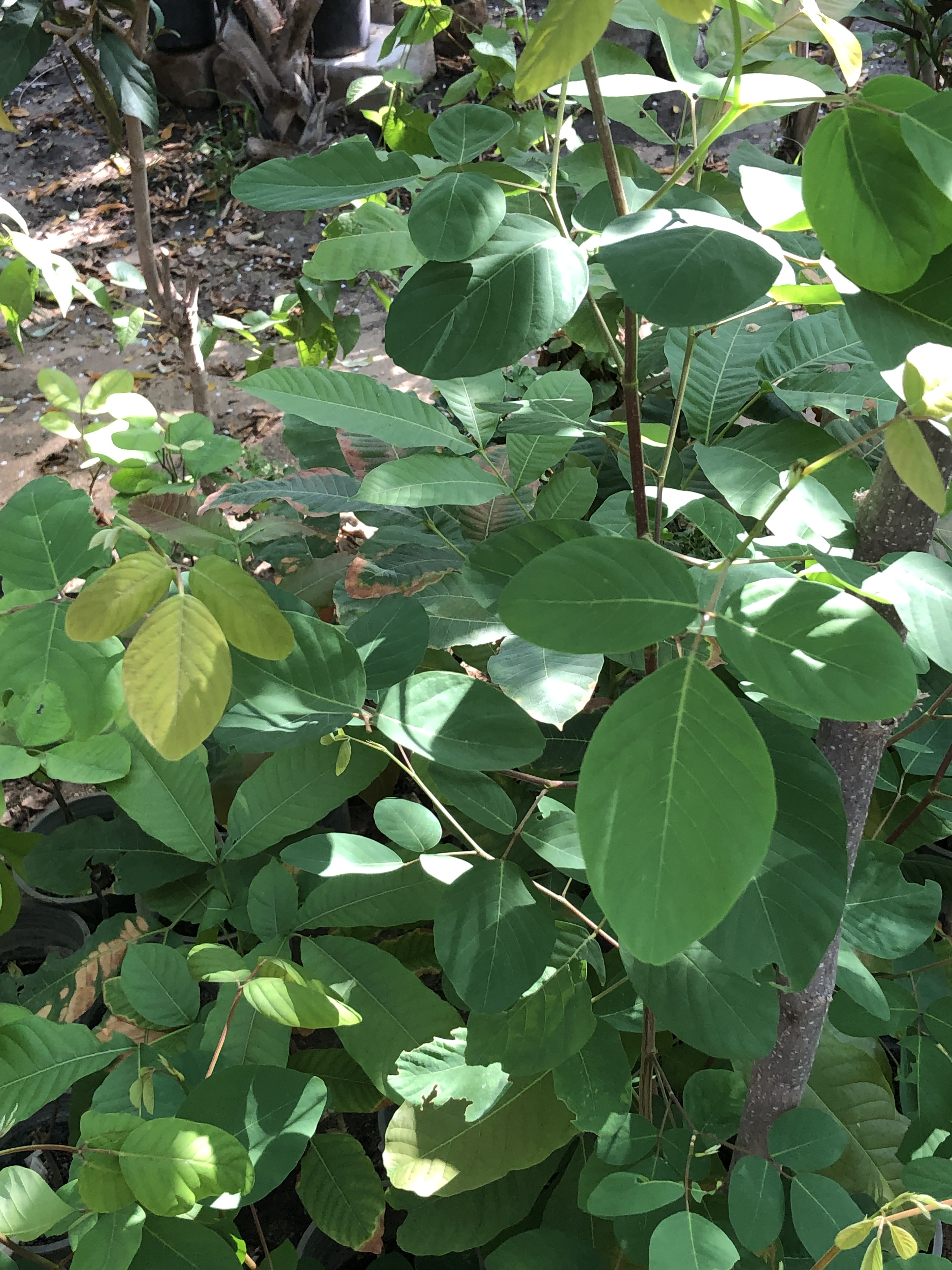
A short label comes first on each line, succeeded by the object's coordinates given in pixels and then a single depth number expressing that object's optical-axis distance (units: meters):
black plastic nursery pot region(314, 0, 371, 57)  5.41
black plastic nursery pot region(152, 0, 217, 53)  5.30
